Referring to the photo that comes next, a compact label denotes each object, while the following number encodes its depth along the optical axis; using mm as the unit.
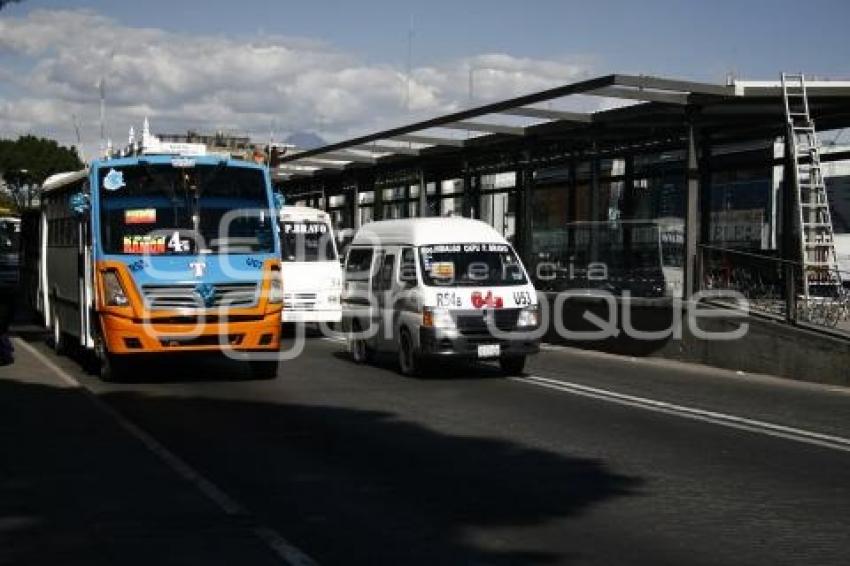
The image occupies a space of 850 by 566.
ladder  17719
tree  92062
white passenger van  15305
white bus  22828
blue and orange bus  14352
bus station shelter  18469
